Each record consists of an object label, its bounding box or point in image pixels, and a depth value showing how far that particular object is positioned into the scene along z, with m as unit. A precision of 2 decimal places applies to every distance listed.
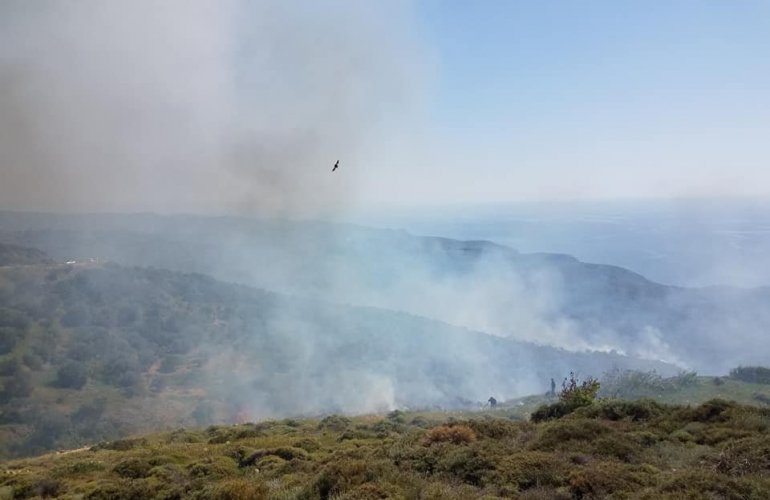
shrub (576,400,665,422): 19.88
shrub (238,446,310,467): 18.03
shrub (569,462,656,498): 11.07
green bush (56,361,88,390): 151.25
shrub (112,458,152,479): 17.30
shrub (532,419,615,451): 15.83
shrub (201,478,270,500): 12.45
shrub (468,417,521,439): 18.39
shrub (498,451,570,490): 12.09
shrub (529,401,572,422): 23.31
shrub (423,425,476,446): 17.19
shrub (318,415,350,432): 34.58
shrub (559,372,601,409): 23.83
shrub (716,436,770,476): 11.47
